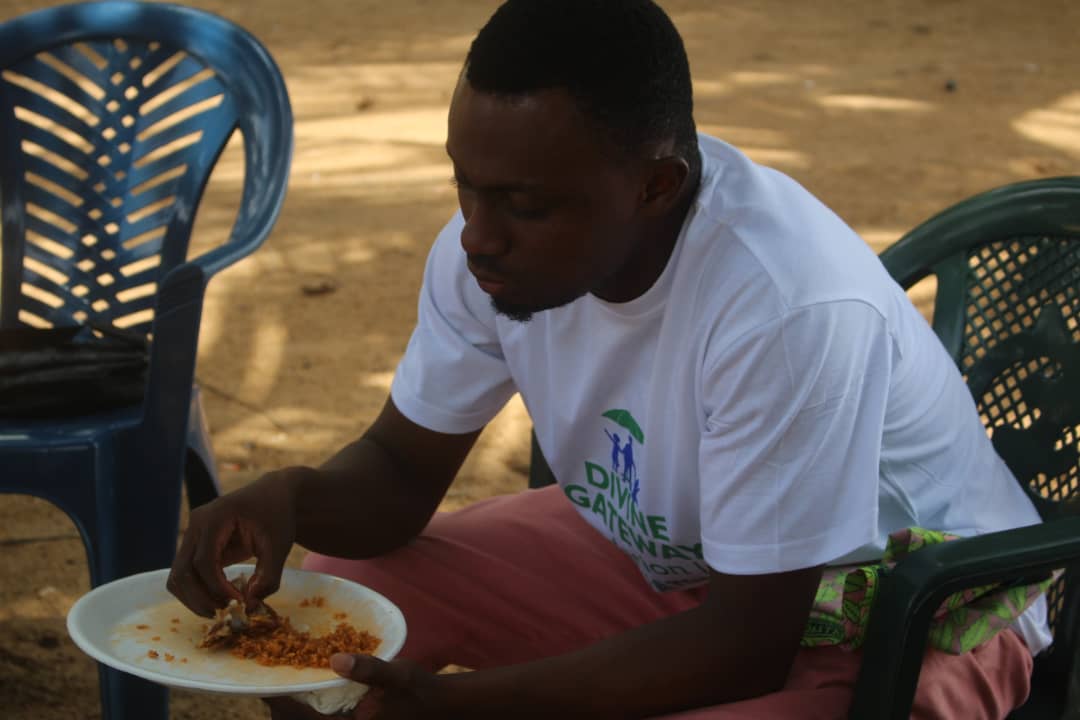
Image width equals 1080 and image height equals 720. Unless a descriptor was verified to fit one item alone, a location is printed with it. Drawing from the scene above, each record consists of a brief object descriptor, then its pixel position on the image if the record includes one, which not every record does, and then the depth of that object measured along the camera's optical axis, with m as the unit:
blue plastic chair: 3.09
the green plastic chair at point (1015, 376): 2.21
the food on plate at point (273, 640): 2.30
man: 2.20
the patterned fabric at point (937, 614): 2.25
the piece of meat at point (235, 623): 2.32
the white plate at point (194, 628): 2.23
